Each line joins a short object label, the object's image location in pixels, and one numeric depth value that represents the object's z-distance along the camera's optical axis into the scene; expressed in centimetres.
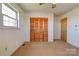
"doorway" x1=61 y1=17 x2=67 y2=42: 350
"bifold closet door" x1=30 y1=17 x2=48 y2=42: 358
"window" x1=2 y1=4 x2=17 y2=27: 154
